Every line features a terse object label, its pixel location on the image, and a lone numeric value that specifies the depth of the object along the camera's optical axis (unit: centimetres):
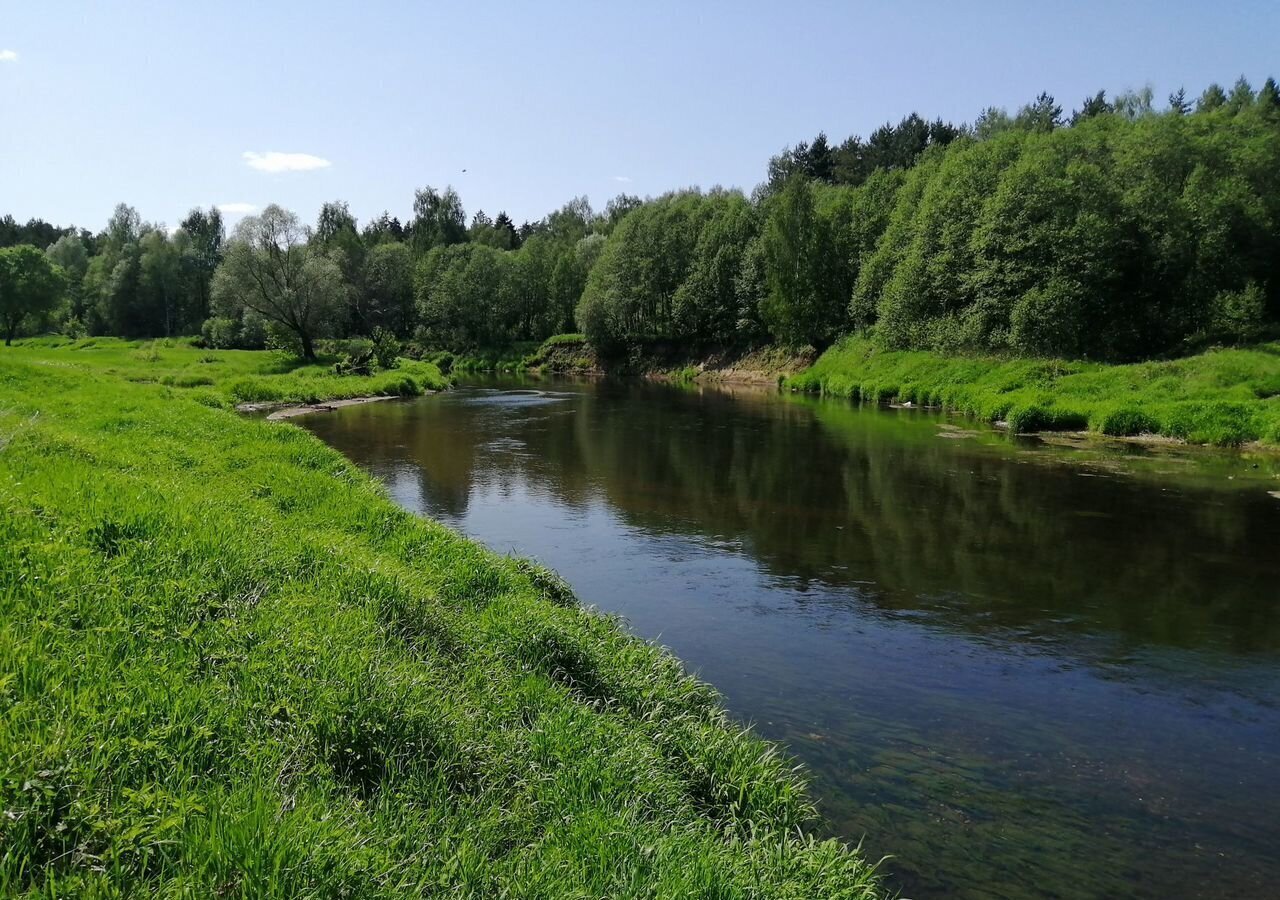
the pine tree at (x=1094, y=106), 9831
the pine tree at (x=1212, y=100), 8671
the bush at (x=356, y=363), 6297
